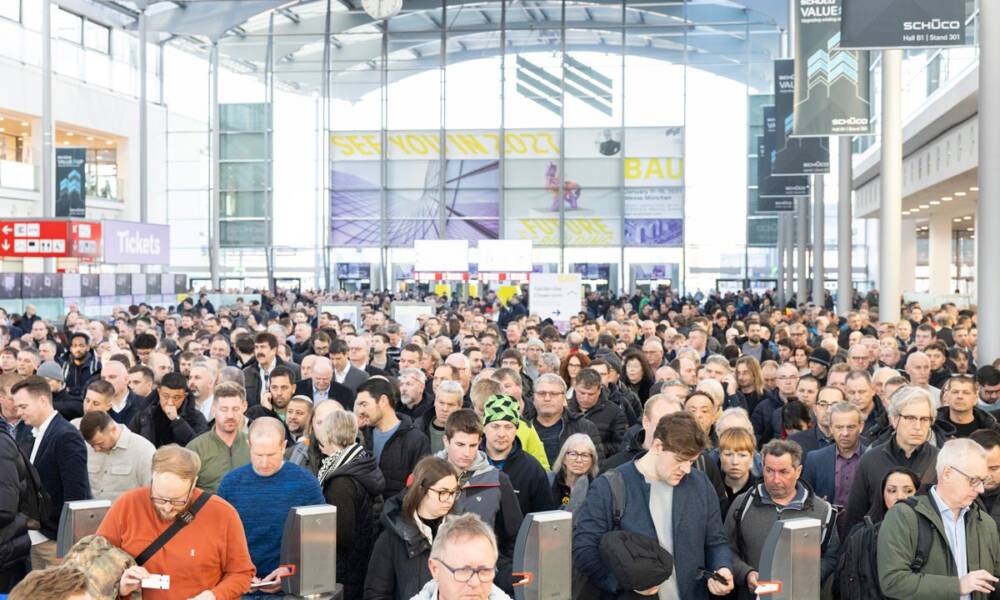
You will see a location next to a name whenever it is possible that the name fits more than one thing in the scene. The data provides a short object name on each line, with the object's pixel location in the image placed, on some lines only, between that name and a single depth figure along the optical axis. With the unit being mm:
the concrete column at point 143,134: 40469
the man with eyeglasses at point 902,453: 6754
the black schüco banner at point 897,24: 12805
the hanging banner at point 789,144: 26172
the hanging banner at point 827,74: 19406
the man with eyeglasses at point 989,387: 10305
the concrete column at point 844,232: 25422
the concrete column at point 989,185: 14203
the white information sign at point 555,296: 22297
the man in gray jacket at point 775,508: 6102
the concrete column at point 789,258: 38656
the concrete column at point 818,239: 31141
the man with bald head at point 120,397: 9719
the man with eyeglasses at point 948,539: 5301
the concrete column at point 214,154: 46406
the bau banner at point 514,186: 44250
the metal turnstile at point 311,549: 5414
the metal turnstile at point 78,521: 5453
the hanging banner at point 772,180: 29969
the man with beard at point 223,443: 7395
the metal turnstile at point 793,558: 5227
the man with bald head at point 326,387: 10648
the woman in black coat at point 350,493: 6395
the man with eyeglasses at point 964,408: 8625
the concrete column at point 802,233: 34344
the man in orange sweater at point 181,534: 5121
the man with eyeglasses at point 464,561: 3814
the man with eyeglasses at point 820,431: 8602
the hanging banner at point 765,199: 32750
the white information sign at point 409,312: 23562
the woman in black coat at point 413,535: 5320
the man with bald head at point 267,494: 5988
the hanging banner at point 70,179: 34812
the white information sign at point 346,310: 23625
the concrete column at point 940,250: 43250
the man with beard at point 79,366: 14023
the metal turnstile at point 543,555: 5172
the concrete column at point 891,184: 20438
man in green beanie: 6727
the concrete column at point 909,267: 47344
